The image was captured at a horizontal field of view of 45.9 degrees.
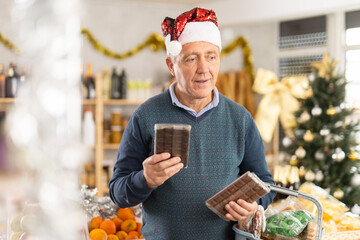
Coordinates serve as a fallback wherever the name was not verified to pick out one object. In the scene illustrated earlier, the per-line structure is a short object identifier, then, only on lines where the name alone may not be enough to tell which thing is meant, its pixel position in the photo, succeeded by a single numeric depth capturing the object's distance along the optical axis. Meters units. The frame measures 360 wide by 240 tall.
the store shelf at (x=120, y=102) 5.84
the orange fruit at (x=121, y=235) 2.22
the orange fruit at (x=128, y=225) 2.29
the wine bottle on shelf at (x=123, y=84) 5.96
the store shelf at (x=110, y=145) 5.81
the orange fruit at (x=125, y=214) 2.39
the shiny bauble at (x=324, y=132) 4.52
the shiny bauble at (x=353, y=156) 4.47
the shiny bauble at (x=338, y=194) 4.36
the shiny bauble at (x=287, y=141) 4.79
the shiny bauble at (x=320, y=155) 4.54
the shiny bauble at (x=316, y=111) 4.56
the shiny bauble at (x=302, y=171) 4.62
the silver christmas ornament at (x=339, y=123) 4.57
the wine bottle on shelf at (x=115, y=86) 5.91
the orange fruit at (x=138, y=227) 2.35
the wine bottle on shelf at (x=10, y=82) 5.38
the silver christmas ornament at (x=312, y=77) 4.74
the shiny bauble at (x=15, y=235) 1.62
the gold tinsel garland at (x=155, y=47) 6.11
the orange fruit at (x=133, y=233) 2.24
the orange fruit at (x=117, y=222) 2.35
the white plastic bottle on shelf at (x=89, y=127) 5.65
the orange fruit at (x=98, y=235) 2.10
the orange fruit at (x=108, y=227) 2.24
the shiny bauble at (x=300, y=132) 4.73
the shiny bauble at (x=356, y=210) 3.35
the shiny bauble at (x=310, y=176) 4.52
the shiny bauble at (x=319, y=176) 4.49
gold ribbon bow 5.83
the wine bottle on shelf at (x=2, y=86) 5.40
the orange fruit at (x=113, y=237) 2.17
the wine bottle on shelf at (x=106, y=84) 5.87
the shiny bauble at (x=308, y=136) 4.60
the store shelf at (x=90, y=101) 5.74
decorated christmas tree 4.49
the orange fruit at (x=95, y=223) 2.26
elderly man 1.58
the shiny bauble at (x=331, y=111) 4.53
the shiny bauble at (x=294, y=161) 4.75
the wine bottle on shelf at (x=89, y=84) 5.74
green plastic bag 1.47
